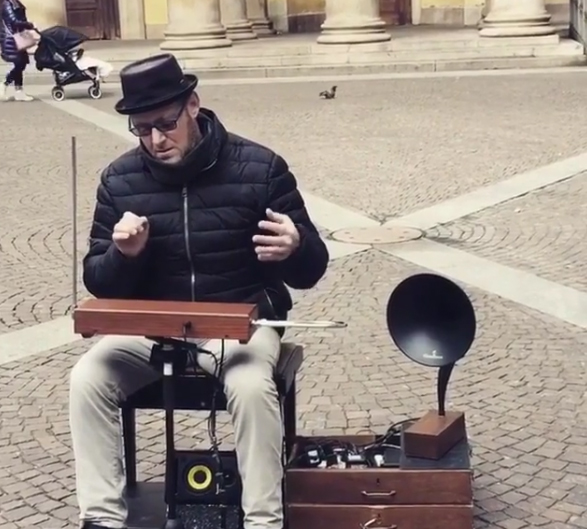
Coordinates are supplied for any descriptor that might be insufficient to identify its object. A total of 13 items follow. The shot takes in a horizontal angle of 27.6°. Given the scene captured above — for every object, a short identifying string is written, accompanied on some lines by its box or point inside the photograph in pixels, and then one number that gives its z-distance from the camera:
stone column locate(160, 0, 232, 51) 19.67
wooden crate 3.40
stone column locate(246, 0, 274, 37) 24.22
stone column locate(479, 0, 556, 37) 19.02
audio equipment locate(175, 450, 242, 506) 3.52
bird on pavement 15.05
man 3.35
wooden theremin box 3.18
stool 3.48
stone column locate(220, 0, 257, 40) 22.22
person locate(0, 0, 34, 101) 15.77
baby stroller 15.46
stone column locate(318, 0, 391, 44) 19.20
